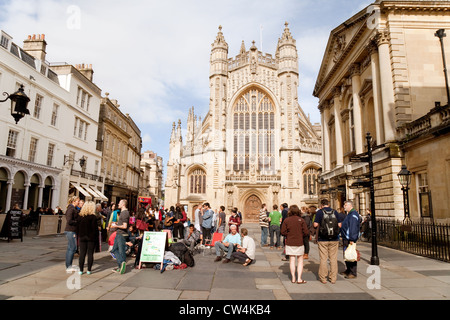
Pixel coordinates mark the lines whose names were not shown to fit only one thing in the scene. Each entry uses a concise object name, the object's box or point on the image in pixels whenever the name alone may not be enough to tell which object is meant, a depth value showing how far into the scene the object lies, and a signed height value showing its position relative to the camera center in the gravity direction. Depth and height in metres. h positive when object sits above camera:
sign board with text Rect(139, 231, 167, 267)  7.13 -1.11
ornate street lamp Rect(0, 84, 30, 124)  7.12 +2.48
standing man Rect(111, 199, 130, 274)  6.64 -0.91
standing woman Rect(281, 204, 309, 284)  6.03 -0.69
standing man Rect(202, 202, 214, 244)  11.77 -0.72
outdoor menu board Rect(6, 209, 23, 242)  11.10 -0.92
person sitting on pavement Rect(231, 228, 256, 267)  8.19 -1.40
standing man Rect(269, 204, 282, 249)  11.60 -0.75
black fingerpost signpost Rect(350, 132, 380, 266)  7.77 -0.47
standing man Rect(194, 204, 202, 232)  12.97 -0.61
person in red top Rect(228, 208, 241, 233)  11.27 -0.59
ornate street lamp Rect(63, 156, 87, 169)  21.63 +3.30
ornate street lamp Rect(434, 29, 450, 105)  12.64 +7.57
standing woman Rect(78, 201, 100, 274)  6.35 -0.67
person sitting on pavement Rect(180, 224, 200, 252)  8.86 -1.15
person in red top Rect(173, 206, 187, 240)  12.13 -0.83
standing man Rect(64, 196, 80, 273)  6.49 -0.71
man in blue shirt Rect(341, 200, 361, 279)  6.48 -0.59
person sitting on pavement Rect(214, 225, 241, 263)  8.62 -1.24
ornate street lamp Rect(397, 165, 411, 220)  10.73 +1.04
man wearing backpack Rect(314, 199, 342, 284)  6.09 -0.77
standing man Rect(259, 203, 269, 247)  12.23 -0.84
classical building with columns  11.27 +5.11
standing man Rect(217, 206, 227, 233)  13.26 -0.69
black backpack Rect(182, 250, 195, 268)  7.65 -1.51
